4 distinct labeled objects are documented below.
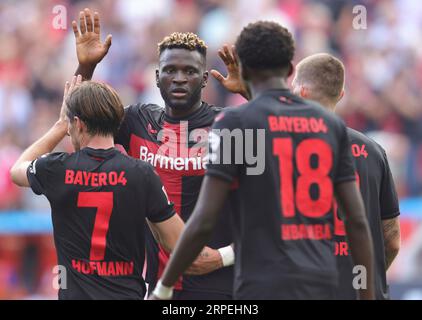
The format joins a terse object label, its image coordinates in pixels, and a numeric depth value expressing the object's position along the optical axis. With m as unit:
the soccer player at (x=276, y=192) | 9.16
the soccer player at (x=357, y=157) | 11.81
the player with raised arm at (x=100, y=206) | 10.77
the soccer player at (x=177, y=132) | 12.58
